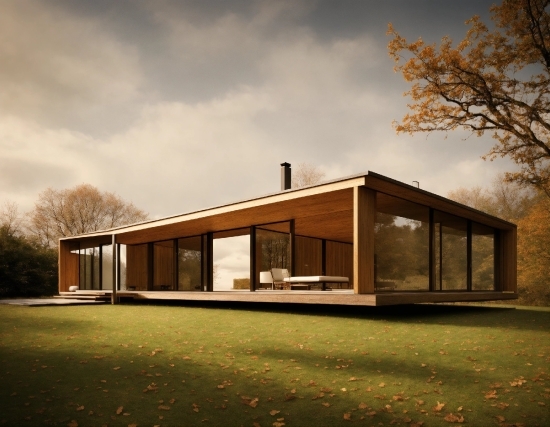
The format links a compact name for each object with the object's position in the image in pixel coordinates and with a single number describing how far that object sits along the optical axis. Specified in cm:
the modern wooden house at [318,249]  955
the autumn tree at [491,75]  1301
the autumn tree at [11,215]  2803
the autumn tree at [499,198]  2350
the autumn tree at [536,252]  1836
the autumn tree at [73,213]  2970
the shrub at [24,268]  2180
